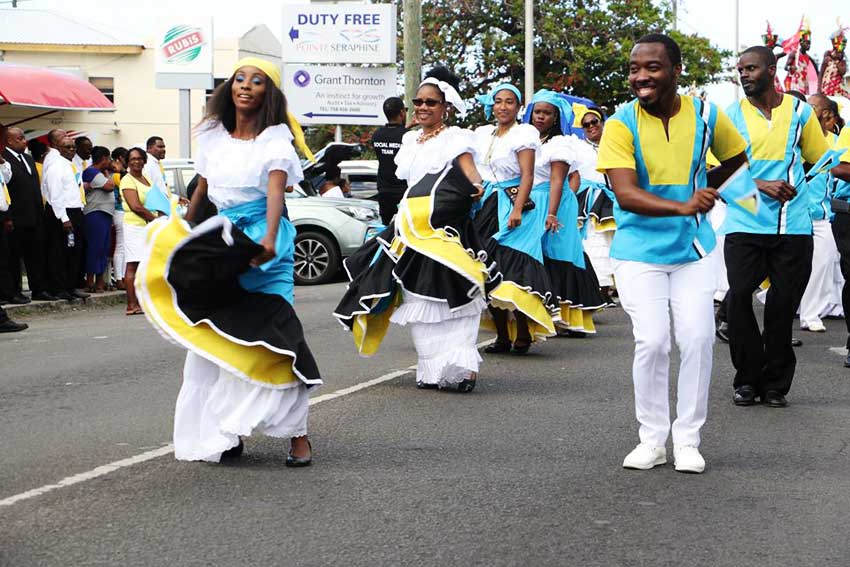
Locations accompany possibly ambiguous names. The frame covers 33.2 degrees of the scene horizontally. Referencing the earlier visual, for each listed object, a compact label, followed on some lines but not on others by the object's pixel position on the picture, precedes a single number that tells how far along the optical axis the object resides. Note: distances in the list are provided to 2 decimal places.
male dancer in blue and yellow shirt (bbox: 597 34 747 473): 6.33
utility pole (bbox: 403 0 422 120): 23.42
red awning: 24.67
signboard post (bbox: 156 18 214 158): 28.38
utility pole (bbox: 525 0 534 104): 34.75
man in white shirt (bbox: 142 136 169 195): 16.03
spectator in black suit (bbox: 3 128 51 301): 15.49
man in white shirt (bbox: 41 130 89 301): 16.16
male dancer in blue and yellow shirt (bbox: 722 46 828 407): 8.34
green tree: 41.22
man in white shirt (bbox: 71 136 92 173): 18.04
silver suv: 19.55
